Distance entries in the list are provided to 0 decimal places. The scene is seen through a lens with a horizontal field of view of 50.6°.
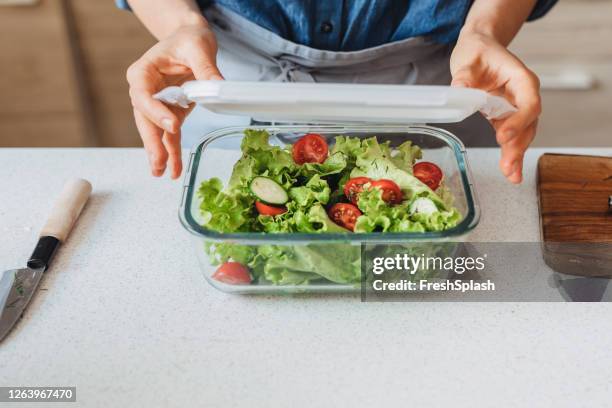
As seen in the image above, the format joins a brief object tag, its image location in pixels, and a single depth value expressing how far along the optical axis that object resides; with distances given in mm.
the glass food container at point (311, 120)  634
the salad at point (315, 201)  701
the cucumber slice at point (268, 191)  744
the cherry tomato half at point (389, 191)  740
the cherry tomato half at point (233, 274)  729
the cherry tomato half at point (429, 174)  795
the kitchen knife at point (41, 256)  733
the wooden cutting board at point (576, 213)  789
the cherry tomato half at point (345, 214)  729
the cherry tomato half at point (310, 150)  818
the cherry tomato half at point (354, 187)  758
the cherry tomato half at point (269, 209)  741
